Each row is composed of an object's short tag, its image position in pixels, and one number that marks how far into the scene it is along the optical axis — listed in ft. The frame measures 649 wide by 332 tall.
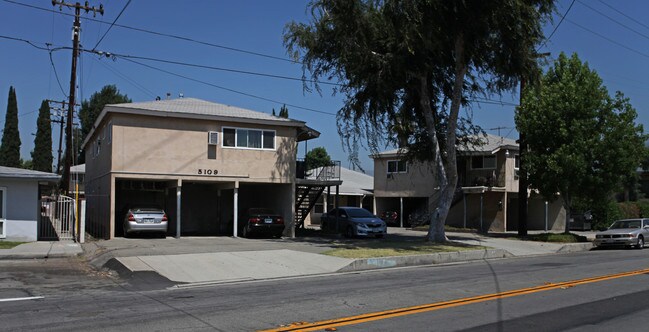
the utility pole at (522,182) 91.97
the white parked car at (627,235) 79.87
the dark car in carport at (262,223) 82.74
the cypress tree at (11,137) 209.26
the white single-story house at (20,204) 68.74
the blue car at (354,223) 88.28
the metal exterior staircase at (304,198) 98.89
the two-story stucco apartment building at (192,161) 78.02
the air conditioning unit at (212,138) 81.82
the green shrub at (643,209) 133.80
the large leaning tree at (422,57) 67.21
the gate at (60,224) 75.41
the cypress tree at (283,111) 218.18
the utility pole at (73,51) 99.86
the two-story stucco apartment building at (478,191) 120.26
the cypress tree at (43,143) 218.59
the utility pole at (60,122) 169.98
